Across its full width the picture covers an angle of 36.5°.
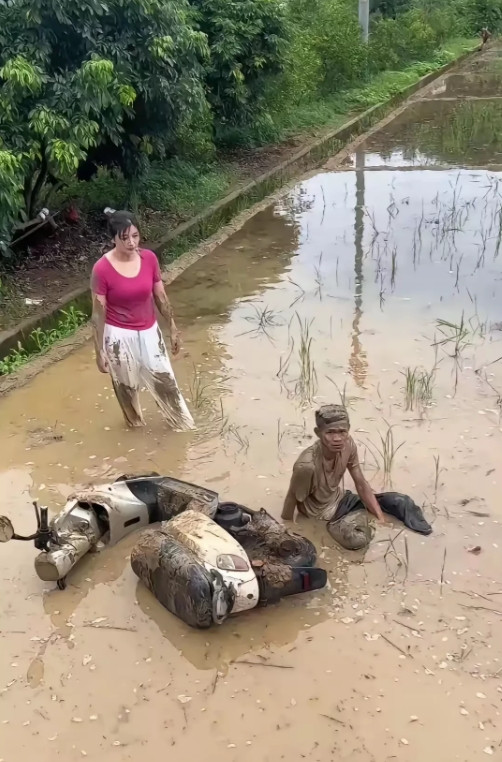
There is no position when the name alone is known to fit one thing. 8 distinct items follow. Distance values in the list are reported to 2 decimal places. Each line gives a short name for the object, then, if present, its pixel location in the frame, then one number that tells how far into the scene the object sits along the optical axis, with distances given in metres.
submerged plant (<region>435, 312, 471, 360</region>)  6.13
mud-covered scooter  3.36
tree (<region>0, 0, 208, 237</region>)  6.61
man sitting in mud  3.86
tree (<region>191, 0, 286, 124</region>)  10.57
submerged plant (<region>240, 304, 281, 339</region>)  6.75
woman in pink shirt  4.72
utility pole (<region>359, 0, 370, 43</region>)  19.94
